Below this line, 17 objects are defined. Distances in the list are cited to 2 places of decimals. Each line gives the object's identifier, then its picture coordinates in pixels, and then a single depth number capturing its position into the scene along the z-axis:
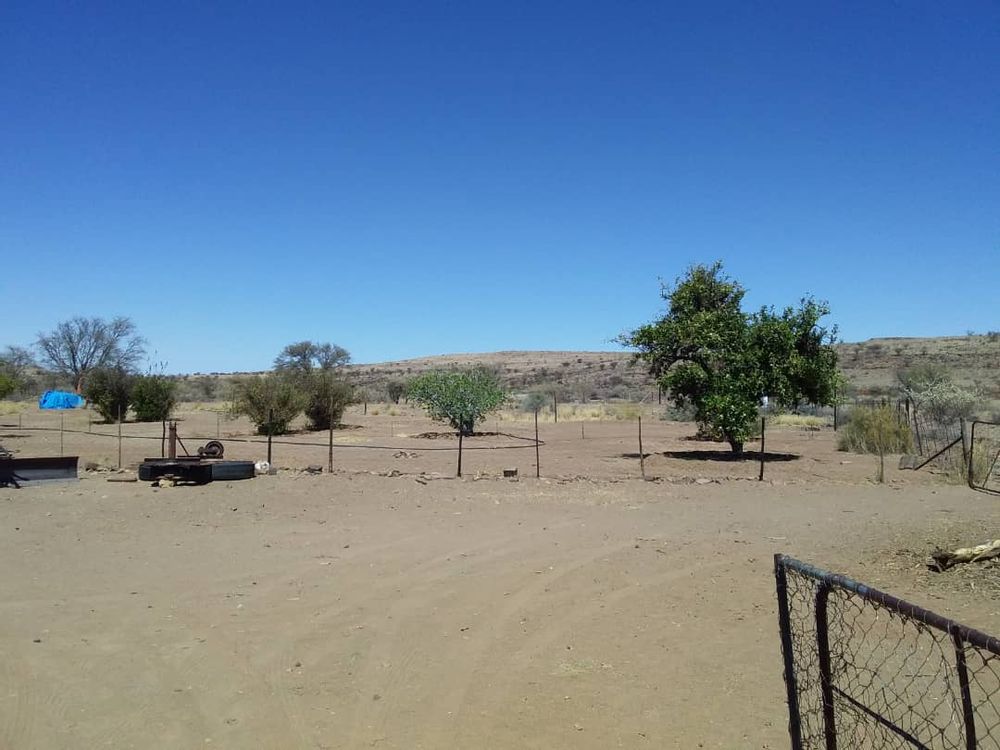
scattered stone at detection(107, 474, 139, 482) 18.52
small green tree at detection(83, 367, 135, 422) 47.38
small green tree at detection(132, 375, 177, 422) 45.66
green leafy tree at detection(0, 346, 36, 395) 78.71
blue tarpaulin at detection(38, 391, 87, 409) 60.41
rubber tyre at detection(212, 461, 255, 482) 17.98
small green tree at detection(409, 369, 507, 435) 37.75
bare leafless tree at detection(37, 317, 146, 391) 76.50
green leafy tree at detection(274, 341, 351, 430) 41.75
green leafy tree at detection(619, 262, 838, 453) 25.17
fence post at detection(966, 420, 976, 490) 17.95
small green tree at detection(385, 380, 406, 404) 68.69
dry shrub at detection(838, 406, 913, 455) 26.47
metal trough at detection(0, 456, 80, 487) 18.02
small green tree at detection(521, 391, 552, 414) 58.21
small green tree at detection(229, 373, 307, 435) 38.75
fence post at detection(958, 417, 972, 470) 19.02
